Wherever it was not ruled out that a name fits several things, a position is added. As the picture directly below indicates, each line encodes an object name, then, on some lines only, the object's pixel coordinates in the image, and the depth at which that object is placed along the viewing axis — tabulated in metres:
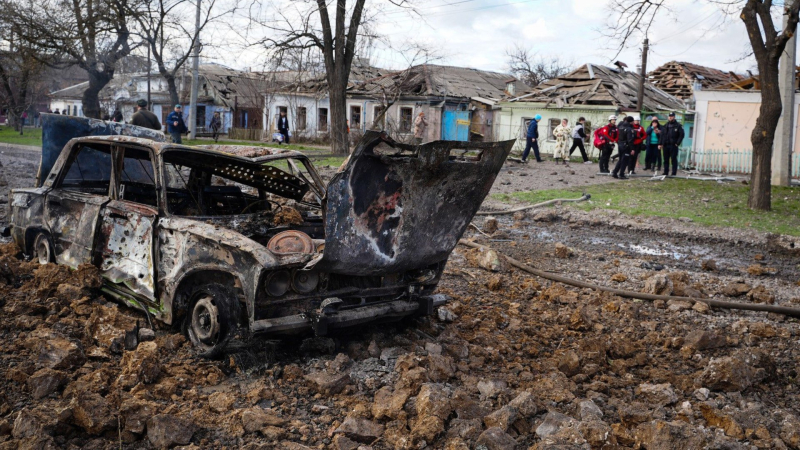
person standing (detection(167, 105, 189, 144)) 20.00
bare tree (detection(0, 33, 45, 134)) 26.44
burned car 4.58
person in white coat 24.09
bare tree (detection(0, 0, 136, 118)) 25.16
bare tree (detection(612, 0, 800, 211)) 13.69
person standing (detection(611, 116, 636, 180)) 18.81
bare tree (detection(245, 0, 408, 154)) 22.78
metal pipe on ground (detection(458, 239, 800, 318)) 6.77
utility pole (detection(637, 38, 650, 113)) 28.53
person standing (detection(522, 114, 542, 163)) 23.42
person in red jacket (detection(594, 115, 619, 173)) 19.70
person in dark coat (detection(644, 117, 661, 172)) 20.62
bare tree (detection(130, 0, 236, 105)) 28.74
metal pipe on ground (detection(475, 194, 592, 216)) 12.79
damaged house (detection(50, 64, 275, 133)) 49.00
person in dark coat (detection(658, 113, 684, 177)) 19.98
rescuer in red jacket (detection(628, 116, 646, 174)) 19.31
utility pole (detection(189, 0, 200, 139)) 30.23
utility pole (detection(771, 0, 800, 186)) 17.91
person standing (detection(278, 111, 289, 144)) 27.12
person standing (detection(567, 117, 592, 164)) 22.81
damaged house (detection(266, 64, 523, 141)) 36.16
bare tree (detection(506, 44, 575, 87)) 53.25
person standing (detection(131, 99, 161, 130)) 14.73
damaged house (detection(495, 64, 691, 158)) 30.84
